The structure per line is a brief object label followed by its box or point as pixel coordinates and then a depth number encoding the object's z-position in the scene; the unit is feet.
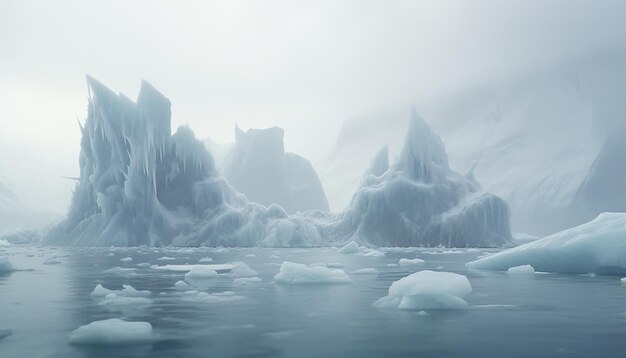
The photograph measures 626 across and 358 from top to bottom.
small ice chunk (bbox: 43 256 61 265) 64.54
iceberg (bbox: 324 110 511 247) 124.36
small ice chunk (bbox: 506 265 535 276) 51.49
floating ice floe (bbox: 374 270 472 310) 27.91
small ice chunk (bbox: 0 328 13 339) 21.11
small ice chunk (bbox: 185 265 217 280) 46.55
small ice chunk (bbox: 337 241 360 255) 96.89
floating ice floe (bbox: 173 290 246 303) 31.42
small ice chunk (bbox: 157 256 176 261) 73.31
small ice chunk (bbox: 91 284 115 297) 32.68
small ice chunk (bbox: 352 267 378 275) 51.72
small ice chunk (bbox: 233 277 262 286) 41.69
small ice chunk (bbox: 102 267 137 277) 49.65
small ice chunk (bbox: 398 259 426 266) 63.07
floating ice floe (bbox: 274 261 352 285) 41.68
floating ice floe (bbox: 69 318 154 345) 19.72
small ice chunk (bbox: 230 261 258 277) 48.25
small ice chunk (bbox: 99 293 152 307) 29.17
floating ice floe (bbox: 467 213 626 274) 47.65
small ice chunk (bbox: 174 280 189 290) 38.28
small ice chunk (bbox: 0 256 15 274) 51.83
